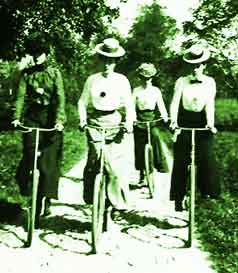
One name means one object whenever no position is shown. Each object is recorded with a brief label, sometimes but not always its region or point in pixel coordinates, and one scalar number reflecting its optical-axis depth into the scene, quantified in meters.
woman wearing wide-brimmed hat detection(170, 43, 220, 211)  7.70
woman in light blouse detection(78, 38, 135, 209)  7.37
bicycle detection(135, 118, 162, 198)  10.18
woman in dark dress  7.68
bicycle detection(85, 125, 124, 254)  6.70
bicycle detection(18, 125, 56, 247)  6.90
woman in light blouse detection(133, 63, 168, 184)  11.09
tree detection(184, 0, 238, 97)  27.27
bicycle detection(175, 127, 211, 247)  7.03
